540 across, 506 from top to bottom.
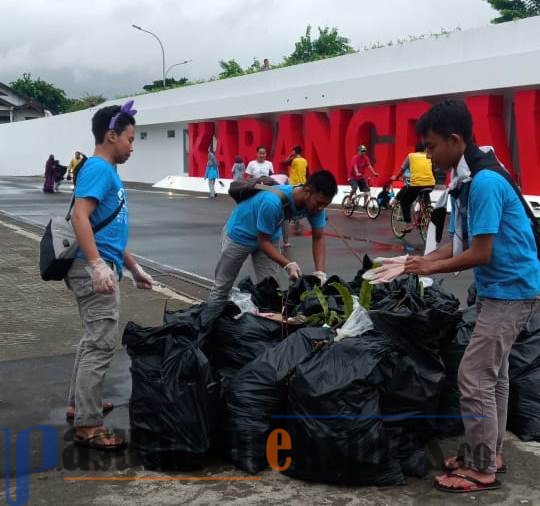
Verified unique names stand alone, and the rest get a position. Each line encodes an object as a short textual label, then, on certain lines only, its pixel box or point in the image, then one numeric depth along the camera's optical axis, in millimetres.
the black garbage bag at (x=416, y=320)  3498
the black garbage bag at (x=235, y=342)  3904
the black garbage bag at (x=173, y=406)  3438
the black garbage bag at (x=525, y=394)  3885
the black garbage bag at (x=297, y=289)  4422
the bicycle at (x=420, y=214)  12953
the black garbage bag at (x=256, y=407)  3447
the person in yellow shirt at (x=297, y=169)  16562
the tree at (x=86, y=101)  65244
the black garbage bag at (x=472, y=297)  4784
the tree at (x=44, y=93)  88250
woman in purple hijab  27078
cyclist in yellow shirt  12797
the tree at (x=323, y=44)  57875
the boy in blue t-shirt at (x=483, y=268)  3068
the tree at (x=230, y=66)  54131
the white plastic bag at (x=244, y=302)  4215
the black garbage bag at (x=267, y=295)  4453
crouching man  4648
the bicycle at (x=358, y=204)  17250
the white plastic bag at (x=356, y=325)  3613
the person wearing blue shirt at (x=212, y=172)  26047
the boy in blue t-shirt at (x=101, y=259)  3674
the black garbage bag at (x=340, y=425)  3242
